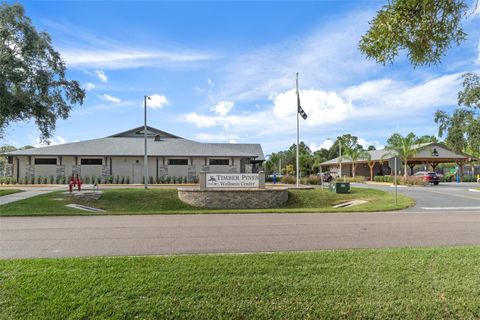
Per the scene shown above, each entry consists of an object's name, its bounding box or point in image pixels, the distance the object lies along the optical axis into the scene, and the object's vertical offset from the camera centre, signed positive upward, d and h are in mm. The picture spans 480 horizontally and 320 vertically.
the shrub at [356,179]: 44531 -1074
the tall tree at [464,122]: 28047 +4263
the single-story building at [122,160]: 32844 +1336
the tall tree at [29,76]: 18812 +5792
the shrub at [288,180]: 34497 -861
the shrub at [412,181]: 35138 -1150
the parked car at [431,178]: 37000 -842
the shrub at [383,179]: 41275 -1020
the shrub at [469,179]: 45062 -1225
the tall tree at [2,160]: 33953 +2266
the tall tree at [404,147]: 41031 +2961
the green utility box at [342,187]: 24469 -1163
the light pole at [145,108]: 26314 +5101
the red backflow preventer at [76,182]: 22616 -565
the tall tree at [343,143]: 84188 +7343
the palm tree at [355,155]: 50556 +2429
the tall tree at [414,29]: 3920 +1734
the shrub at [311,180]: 34678 -903
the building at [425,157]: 44844 +1774
